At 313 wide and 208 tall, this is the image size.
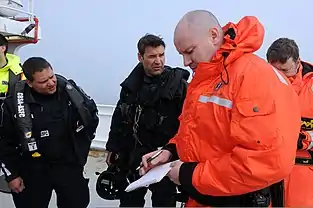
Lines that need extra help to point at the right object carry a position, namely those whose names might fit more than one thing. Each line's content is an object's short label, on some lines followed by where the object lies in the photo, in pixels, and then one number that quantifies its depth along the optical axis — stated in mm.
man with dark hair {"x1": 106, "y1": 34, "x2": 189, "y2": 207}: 2613
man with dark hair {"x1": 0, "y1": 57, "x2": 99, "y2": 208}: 2520
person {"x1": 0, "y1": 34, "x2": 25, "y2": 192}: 2992
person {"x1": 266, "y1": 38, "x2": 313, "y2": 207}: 1836
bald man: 1189
